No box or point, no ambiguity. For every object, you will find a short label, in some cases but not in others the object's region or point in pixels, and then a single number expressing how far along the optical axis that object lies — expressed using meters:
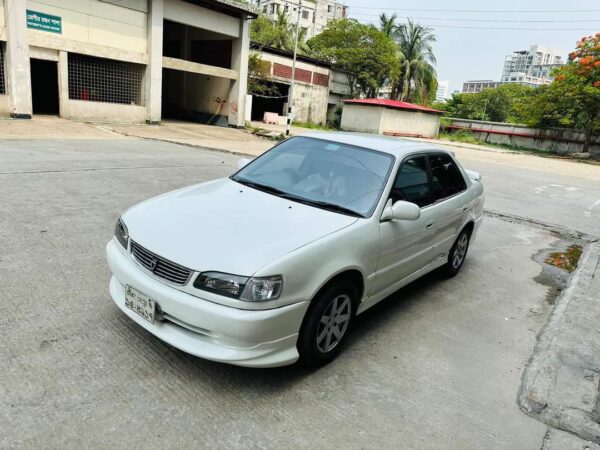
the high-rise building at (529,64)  125.38
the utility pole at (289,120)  23.09
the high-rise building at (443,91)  153.55
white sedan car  2.74
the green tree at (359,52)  40.16
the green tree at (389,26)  46.50
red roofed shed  35.12
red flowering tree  29.61
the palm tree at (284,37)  44.81
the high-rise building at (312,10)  83.62
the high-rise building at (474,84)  139.23
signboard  17.20
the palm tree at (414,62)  45.22
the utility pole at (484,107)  58.62
